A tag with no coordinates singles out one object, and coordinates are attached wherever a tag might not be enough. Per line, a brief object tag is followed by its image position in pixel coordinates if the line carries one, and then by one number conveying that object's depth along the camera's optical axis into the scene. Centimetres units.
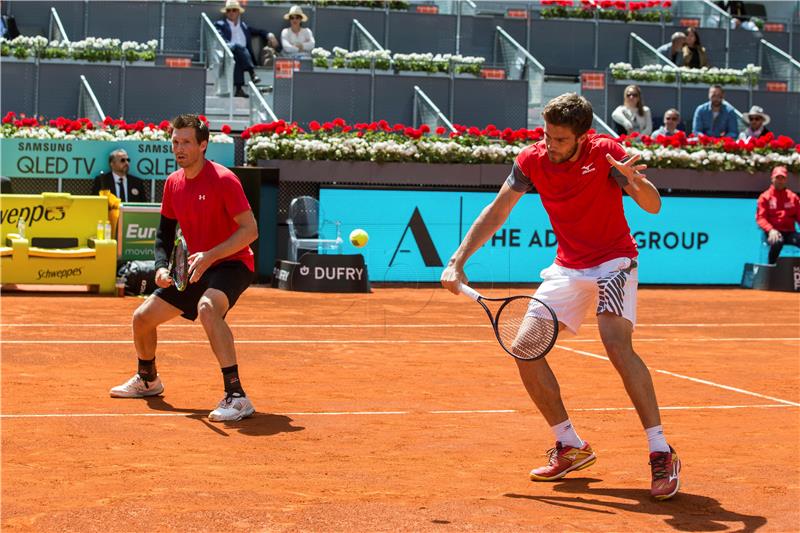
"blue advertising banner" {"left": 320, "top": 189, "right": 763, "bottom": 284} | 1841
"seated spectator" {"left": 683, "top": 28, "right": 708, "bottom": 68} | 2355
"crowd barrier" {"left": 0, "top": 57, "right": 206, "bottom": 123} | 1978
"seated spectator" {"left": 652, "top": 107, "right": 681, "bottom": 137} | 2080
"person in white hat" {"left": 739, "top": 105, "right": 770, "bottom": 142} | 2116
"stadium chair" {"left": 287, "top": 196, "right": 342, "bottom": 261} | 1773
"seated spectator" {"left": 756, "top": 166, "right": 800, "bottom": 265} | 1944
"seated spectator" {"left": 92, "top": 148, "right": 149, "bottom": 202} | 1702
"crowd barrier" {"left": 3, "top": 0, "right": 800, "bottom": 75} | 2262
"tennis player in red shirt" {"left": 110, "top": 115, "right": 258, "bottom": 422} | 754
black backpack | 1570
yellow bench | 1528
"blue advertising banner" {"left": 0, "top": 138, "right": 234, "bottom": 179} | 1720
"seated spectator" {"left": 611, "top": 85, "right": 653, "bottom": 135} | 2072
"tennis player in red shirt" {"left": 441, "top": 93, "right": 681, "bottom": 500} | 571
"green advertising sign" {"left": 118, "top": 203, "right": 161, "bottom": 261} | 1644
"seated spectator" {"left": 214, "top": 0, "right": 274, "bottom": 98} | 2128
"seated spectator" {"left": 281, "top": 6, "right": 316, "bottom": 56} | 2177
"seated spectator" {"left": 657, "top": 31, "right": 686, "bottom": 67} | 2384
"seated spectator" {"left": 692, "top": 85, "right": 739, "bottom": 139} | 2122
